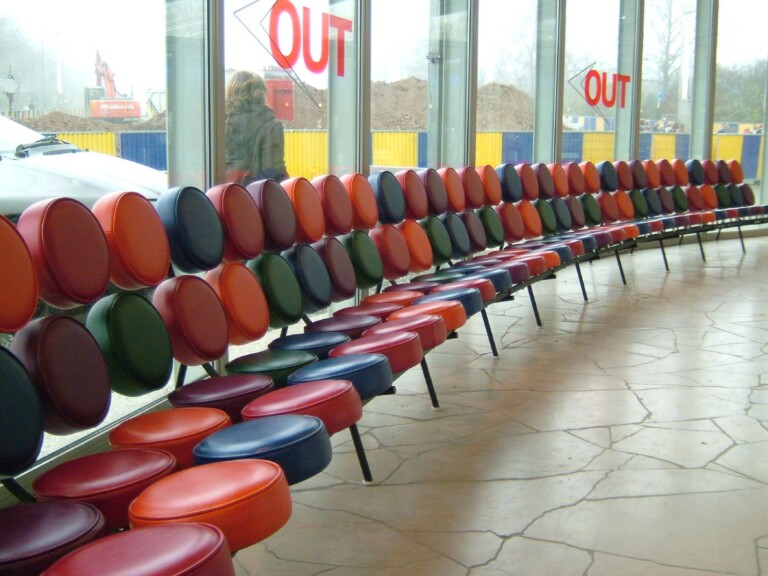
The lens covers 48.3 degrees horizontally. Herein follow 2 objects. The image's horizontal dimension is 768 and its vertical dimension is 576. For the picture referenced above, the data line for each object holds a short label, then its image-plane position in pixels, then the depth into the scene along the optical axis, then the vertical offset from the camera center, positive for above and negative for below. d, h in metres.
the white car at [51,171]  3.02 -0.01
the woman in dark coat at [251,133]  4.45 +0.19
